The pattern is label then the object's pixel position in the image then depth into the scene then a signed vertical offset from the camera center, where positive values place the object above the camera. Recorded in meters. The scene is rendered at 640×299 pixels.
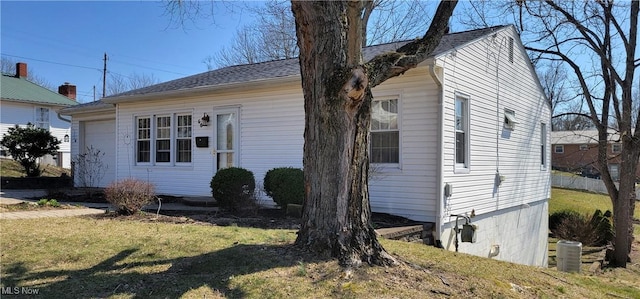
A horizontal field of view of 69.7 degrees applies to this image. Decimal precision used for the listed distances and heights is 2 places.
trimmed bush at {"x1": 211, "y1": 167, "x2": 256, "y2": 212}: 8.95 -0.76
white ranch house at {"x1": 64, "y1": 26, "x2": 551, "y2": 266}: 8.69 +0.39
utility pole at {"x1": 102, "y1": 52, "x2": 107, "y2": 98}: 37.69 +6.11
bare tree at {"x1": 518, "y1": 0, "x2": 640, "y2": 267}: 13.46 +2.04
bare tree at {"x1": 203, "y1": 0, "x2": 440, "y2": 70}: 20.16 +5.52
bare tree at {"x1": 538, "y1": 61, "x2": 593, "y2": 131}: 17.16 +3.11
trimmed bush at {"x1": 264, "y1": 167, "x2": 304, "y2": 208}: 8.62 -0.67
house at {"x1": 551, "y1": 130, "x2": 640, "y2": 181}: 39.00 +0.58
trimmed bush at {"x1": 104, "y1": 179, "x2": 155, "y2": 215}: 7.83 -0.78
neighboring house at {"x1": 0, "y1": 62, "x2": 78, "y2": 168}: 23.95 +2.31
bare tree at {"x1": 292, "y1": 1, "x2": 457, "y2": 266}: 4.53 +0.20
